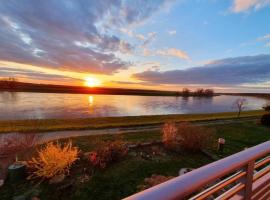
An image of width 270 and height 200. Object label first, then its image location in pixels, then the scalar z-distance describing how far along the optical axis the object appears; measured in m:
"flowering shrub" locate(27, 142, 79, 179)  4.35
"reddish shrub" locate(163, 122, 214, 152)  6.57
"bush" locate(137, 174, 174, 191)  3.99
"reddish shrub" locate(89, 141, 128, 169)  4.95
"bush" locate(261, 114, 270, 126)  12.59
